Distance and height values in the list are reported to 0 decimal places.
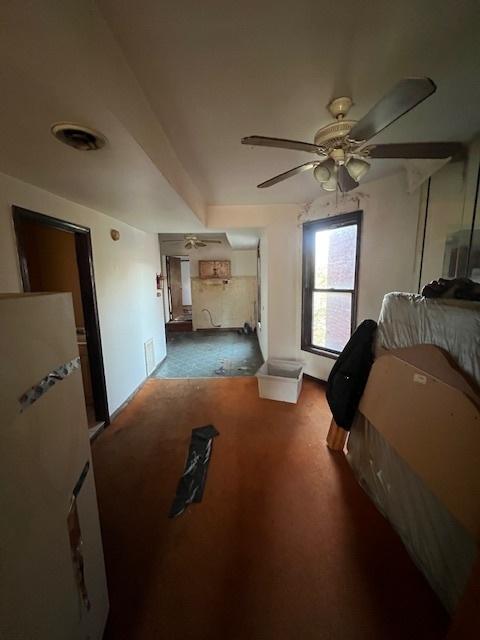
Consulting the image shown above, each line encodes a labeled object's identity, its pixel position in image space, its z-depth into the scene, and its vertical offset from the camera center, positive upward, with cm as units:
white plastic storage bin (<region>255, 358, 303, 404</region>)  275 -122
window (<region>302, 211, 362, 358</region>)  276 +1
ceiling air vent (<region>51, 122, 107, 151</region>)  104 +69
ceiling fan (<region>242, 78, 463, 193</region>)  114 +74
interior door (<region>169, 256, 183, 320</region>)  687 -1
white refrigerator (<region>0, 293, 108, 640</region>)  54 -53
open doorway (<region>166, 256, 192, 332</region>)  657 -31
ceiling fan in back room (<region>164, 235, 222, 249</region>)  503 +92
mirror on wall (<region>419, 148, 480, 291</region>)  172 +44
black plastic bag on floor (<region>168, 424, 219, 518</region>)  160 -144
